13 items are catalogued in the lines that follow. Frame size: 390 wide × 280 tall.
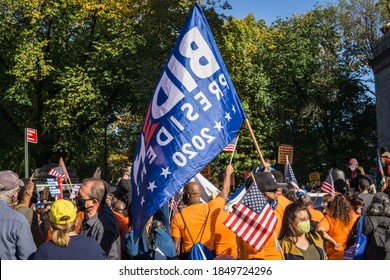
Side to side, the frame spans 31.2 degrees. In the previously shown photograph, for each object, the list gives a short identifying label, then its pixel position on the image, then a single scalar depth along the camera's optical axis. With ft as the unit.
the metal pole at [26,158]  78.84
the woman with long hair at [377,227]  22.24
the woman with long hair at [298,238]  19.72
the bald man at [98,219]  19.08
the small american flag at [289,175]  43.61
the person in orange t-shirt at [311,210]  27.37
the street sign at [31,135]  87.10
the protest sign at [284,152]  54.54
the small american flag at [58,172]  68.44
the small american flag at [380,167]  47.93
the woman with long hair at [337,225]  25.04
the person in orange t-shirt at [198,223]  21.18
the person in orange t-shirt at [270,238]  19.01
